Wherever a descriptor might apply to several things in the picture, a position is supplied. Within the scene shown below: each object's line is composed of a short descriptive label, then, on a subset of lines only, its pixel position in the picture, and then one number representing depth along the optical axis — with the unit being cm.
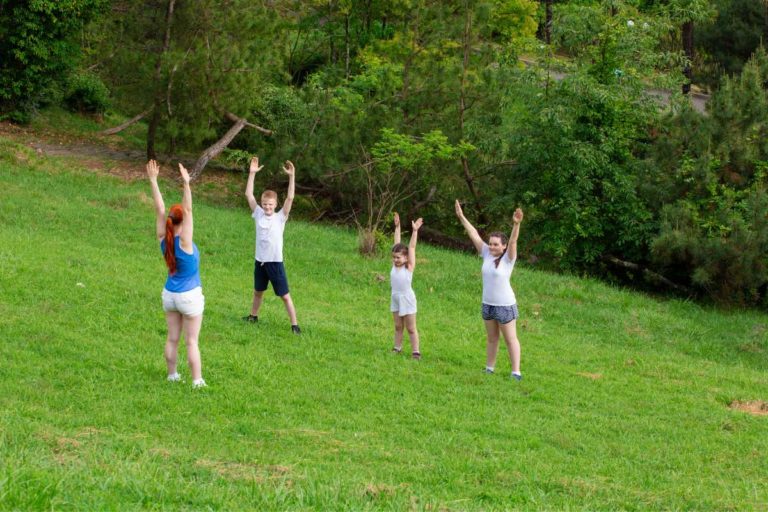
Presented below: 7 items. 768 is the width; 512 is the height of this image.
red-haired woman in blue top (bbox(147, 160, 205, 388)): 862
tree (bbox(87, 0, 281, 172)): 2477
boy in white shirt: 1197
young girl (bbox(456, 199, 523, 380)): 1072
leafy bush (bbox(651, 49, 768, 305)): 1939
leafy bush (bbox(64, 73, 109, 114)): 3075
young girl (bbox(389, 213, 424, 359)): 1150
